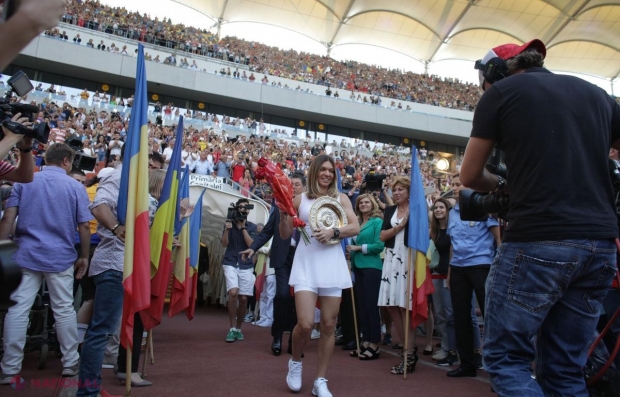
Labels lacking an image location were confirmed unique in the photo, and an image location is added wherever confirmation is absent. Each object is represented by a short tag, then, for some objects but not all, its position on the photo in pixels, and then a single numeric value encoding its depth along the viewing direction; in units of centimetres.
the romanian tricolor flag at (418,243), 502
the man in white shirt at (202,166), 1549
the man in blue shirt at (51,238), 388
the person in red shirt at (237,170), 1608
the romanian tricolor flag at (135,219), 327
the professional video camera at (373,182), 685
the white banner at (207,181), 1159
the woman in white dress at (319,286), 382
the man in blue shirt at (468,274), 460
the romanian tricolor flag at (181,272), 502
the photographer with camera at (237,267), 666
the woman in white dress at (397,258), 534
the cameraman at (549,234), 187
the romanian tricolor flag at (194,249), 615
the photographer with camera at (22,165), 269
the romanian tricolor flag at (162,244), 392
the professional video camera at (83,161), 458
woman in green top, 562
